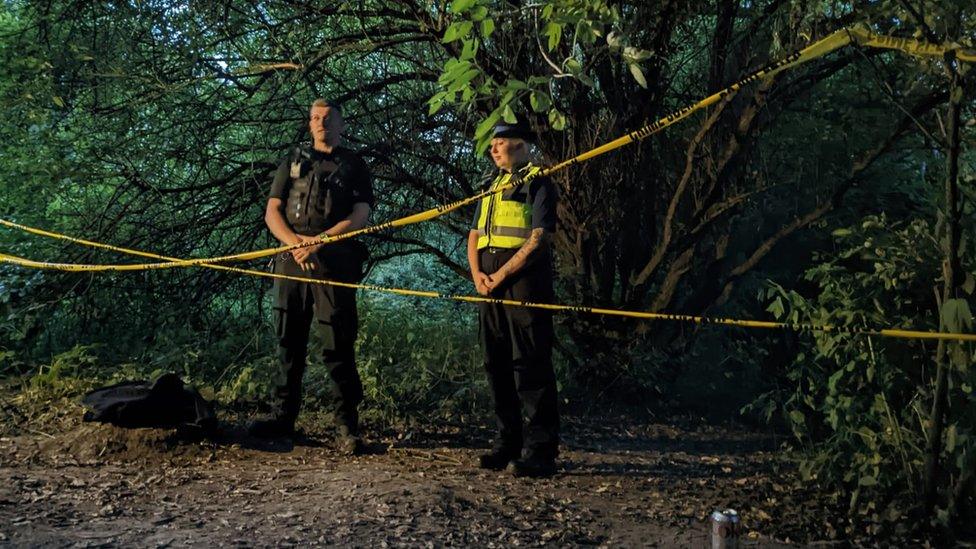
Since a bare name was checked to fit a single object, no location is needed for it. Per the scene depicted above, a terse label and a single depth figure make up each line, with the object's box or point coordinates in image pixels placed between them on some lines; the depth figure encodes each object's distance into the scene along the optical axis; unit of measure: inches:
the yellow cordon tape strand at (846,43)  167.3
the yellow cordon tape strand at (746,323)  174.1
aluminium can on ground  131.3
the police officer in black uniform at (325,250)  262.7
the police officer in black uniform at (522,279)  236.4
